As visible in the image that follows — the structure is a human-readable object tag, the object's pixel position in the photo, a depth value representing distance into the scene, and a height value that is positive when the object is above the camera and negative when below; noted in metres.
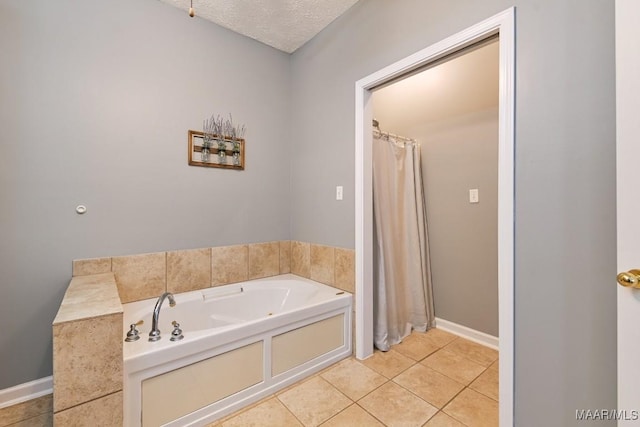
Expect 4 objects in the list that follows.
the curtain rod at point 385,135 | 2.28 +0.67
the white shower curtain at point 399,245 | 2.24 -0.30
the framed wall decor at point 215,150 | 2.16 +0.51
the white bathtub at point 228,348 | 1.29 -0.80
